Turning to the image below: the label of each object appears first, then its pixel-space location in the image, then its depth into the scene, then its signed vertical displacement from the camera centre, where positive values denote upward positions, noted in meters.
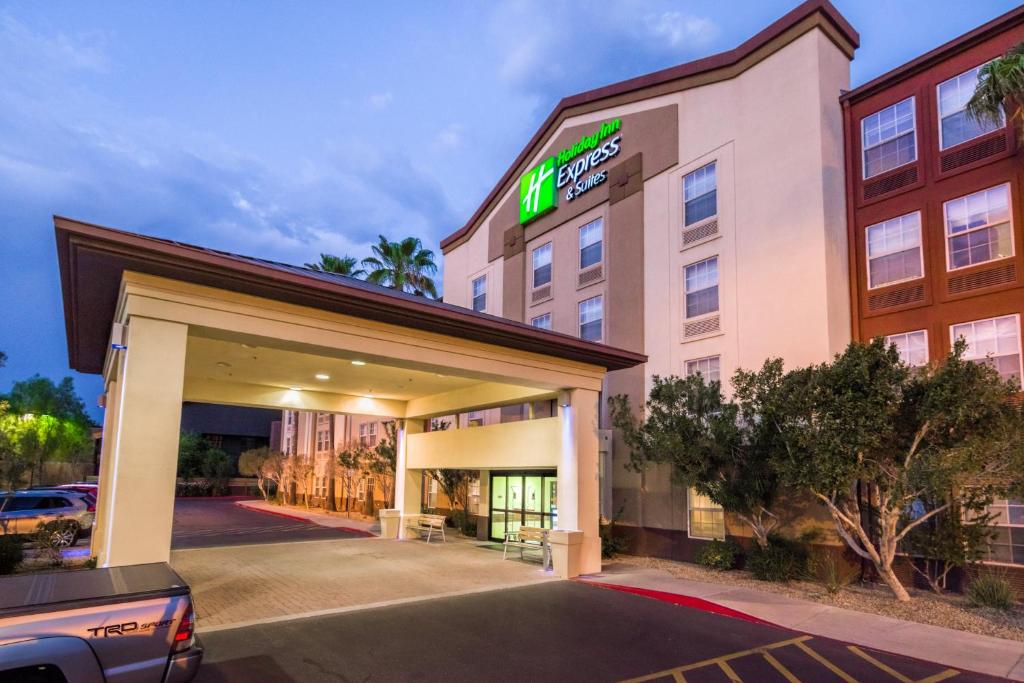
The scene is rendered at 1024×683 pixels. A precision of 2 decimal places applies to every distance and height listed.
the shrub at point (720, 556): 15.69 -2.56
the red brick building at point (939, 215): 13.49 +5.11
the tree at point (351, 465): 31.30 -1.11
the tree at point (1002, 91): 11.55 +6.35
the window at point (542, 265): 24.72 +6.60
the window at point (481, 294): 28.76 +6.42
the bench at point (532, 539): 15.17 -2.35
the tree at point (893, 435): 10.64 +0.23
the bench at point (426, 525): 20.20 -2.57
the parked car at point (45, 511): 18.19 -2.10
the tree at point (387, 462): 25.58 -0.84
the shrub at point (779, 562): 14.10 -2.42
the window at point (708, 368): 17.83 +2.11
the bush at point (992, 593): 11.42 -2.44
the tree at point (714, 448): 14.47 -0.03
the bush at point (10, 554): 13.06 -2.32
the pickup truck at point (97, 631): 4.33 -1.32
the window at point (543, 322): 24.19 +4.43
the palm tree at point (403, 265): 36.97 +9.74
